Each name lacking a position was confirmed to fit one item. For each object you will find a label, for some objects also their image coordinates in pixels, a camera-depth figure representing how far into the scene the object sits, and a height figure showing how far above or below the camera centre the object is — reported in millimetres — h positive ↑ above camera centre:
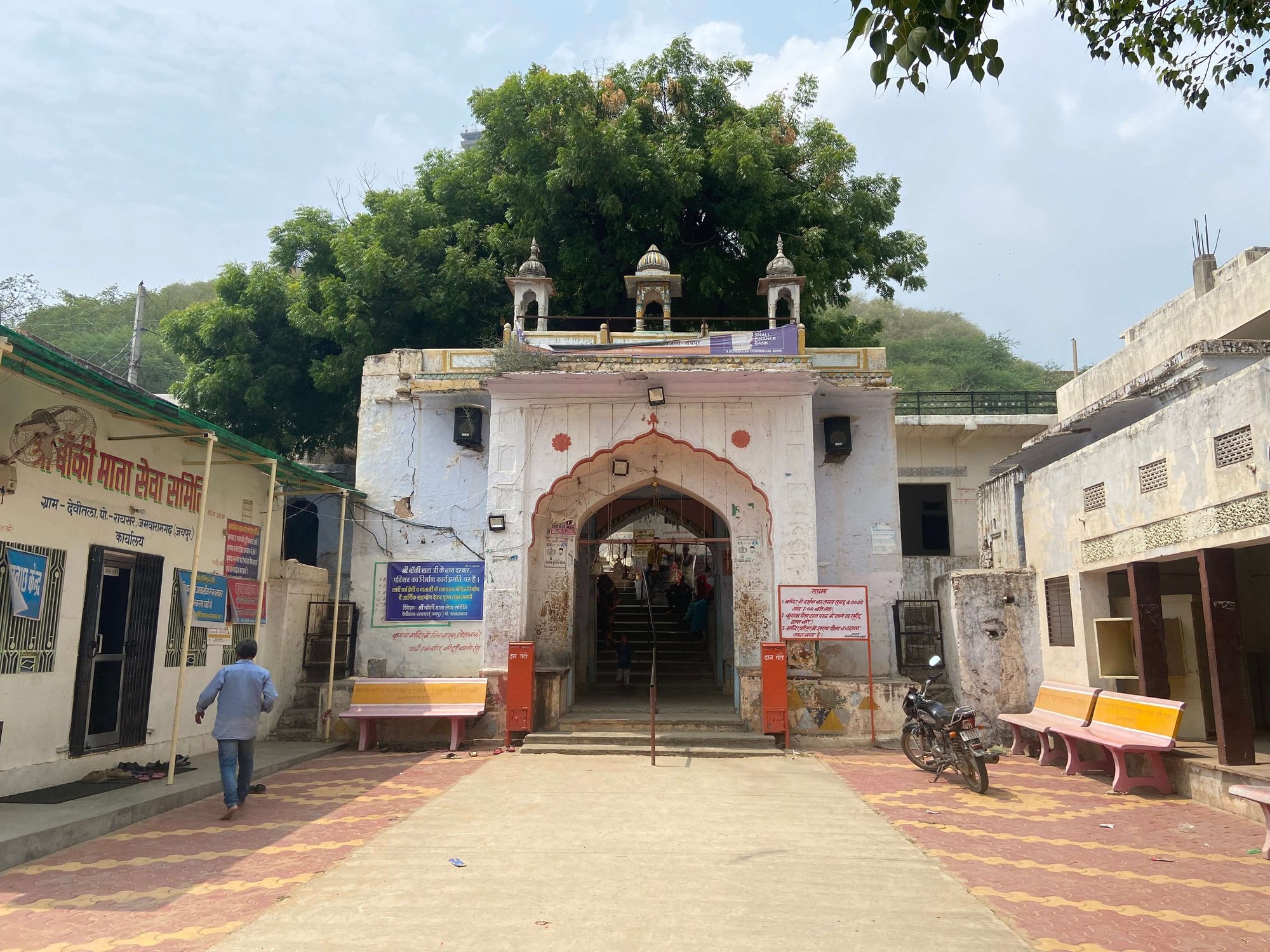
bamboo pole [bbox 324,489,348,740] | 10594 -204
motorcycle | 7857 -1107
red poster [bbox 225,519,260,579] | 10211 +855
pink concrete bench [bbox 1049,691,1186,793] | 7432 -972
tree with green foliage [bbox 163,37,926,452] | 16766 +7921
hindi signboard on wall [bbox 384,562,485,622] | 12125 +403
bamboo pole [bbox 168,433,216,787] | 7238 +113
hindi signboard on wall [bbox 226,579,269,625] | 10156 +251
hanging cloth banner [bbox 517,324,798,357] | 11992 +3803
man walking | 6797 -709
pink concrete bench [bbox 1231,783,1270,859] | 5520 -1094
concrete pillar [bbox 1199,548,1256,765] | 7270 -307
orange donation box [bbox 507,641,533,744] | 10477 -808
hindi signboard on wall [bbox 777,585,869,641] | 10602 +119
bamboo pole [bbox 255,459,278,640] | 8922 +768
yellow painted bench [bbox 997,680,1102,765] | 8781 -966
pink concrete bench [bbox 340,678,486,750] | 10492 -931
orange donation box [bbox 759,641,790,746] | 10305 -807
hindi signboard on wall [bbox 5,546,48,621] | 6789 +312
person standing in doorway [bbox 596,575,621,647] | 16641 +269
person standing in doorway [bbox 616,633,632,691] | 14031 -647
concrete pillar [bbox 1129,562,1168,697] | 8375 -69
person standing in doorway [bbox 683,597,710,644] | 16672 +130
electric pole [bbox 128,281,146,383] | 19656 +6361
